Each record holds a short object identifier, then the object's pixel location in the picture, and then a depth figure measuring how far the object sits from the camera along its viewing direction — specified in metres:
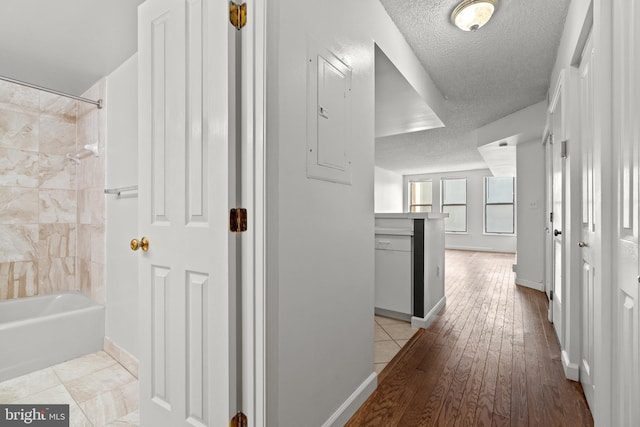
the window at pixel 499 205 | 8.56
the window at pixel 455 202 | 9.24
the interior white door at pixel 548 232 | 3.06
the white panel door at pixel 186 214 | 1.14
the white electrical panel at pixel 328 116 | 1.35
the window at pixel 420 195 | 9.99
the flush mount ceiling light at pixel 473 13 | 1.97
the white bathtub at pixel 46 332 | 2.07
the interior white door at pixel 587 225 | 1.64
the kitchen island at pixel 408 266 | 2.87
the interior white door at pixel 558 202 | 2.23
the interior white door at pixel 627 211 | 0.93
